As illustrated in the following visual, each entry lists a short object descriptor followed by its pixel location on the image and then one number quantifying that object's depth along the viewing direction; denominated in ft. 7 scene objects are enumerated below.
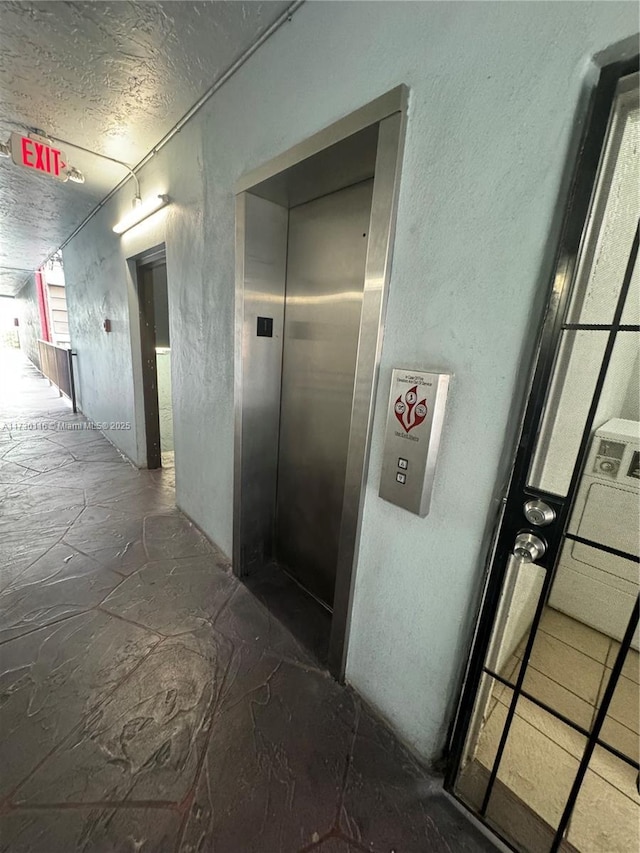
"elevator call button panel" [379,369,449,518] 3.42
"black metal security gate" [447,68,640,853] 2.64
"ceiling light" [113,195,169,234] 8.04
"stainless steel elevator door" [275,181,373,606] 5.51
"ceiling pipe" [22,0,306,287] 4.50
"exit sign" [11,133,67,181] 7.23
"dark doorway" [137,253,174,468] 11.24
